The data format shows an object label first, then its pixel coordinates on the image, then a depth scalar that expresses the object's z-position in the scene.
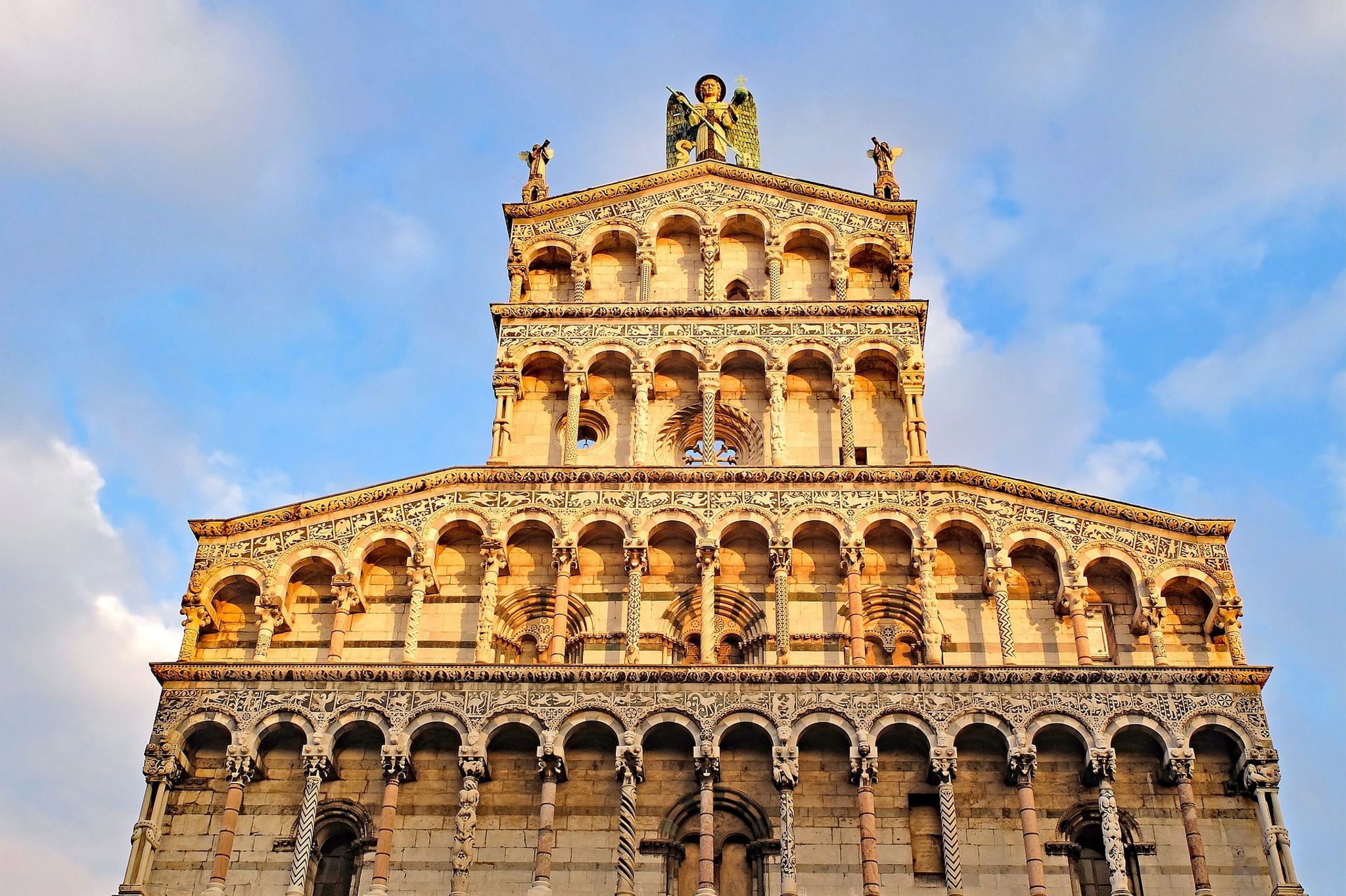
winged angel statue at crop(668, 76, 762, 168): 31.97
